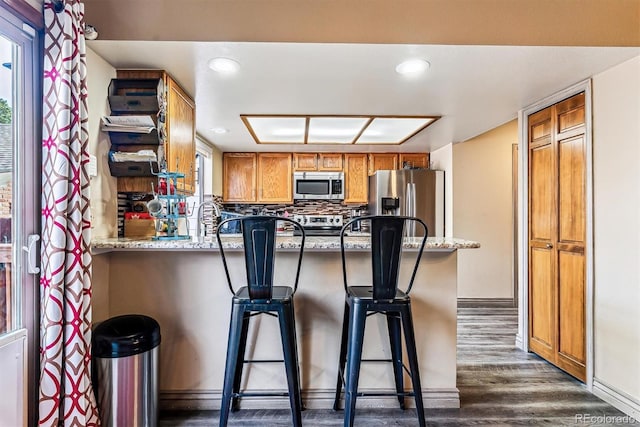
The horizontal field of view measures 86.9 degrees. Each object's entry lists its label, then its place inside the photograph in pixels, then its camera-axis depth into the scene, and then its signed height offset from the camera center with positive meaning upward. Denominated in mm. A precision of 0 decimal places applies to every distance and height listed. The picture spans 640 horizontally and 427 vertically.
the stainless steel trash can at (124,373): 1609 -780
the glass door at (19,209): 1409 +11
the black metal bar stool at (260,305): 1575 -454
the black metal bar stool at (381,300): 1575 -436
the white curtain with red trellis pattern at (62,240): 1433 -125
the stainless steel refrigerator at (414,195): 4223 +205
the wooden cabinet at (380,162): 4695 +685
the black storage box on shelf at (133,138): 2018 +441
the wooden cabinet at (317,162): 4664 +683
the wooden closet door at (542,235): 2563 -191
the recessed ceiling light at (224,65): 1984 +882
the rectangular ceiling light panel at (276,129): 3119 +847
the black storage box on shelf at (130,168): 2014 +261
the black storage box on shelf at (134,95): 2027 +709
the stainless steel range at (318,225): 4574 -186
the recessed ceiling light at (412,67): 2000 +877
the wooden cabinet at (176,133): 2104 +541
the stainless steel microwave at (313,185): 4629 +361
